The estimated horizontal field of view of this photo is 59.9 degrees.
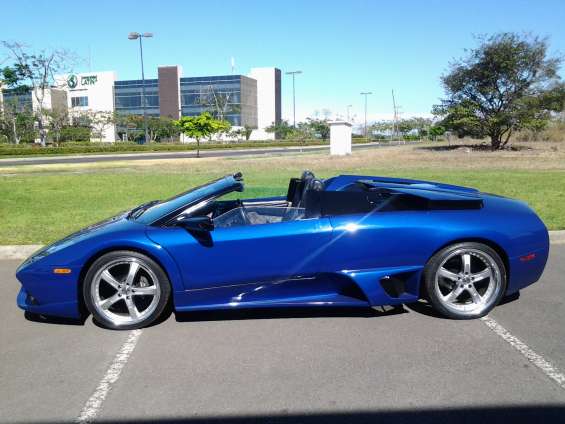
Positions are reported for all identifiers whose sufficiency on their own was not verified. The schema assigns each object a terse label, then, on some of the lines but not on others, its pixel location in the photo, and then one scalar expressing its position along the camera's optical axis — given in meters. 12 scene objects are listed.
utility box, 27.11
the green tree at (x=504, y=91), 30.20
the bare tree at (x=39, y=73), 54.78
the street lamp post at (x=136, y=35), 41.91
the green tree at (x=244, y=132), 88.37
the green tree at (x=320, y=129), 98.88
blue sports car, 3.68
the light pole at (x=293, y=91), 62.44
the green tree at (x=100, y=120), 72.31
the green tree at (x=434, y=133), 68.01
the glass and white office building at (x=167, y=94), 105.06
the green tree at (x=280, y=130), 102.46
